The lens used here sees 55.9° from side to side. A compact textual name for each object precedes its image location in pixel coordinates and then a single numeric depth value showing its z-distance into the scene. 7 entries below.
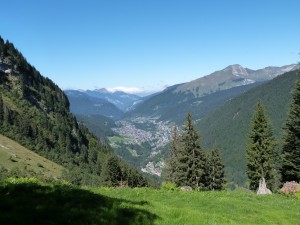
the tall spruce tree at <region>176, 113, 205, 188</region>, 54.42
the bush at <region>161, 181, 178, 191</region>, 33.62
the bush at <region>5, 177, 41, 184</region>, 14.48
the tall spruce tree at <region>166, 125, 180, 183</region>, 62.60
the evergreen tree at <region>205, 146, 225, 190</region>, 65.99
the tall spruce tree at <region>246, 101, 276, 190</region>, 45.80
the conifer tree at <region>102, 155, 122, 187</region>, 76.89
